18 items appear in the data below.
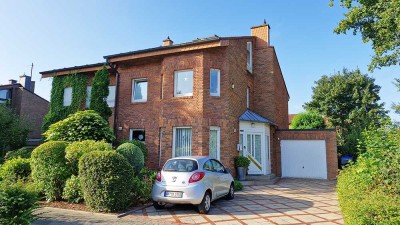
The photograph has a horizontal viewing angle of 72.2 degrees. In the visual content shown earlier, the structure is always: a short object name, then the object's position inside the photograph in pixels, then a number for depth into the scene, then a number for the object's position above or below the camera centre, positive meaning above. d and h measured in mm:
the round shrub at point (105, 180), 7387 -967
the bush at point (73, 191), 8406 -1426
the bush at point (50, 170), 8719 -833
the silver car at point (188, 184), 7301 -1043
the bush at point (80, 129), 12438 +701
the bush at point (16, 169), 9641 -911
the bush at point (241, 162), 13820 -787
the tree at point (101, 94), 14898 +2779
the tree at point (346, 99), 29031 +5287
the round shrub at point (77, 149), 8719 -148
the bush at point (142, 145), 13728 +8
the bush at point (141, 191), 8602 -1436
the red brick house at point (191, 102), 13492 +2312
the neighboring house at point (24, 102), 24969 +3923
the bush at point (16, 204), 5129 -1163
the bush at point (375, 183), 3734 -675
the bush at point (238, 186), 11880 -1730
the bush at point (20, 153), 13790 -496
